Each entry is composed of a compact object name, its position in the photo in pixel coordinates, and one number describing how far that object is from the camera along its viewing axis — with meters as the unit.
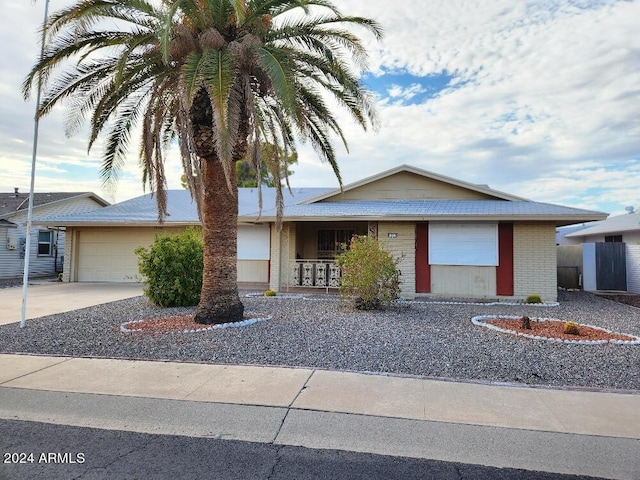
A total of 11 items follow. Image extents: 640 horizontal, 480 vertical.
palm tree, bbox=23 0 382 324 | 8.32
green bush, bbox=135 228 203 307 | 12.37
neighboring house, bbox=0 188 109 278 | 23.20
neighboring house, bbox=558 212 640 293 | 19.42
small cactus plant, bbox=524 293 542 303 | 14.41
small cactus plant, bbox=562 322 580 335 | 8.83
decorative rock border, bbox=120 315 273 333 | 9.05
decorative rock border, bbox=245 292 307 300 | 15.35
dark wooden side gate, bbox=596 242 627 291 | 19.83
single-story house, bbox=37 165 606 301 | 14.91
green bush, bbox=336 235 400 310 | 11.55
